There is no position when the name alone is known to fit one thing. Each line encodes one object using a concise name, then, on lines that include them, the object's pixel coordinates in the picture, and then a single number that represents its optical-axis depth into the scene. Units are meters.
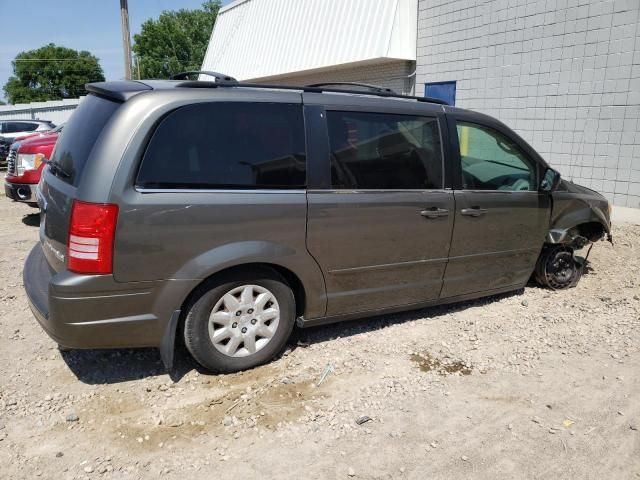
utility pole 15.61
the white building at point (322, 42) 12.20
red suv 7.37
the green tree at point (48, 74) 74.62
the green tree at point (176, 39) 53.78
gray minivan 2.95
